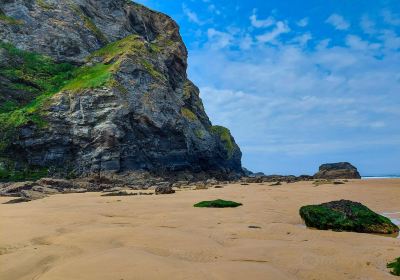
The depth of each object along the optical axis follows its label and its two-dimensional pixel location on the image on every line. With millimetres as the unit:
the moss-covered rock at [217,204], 10828
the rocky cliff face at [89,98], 33188
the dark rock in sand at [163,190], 17531
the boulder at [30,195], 14376
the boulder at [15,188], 16797
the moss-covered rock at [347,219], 6898
